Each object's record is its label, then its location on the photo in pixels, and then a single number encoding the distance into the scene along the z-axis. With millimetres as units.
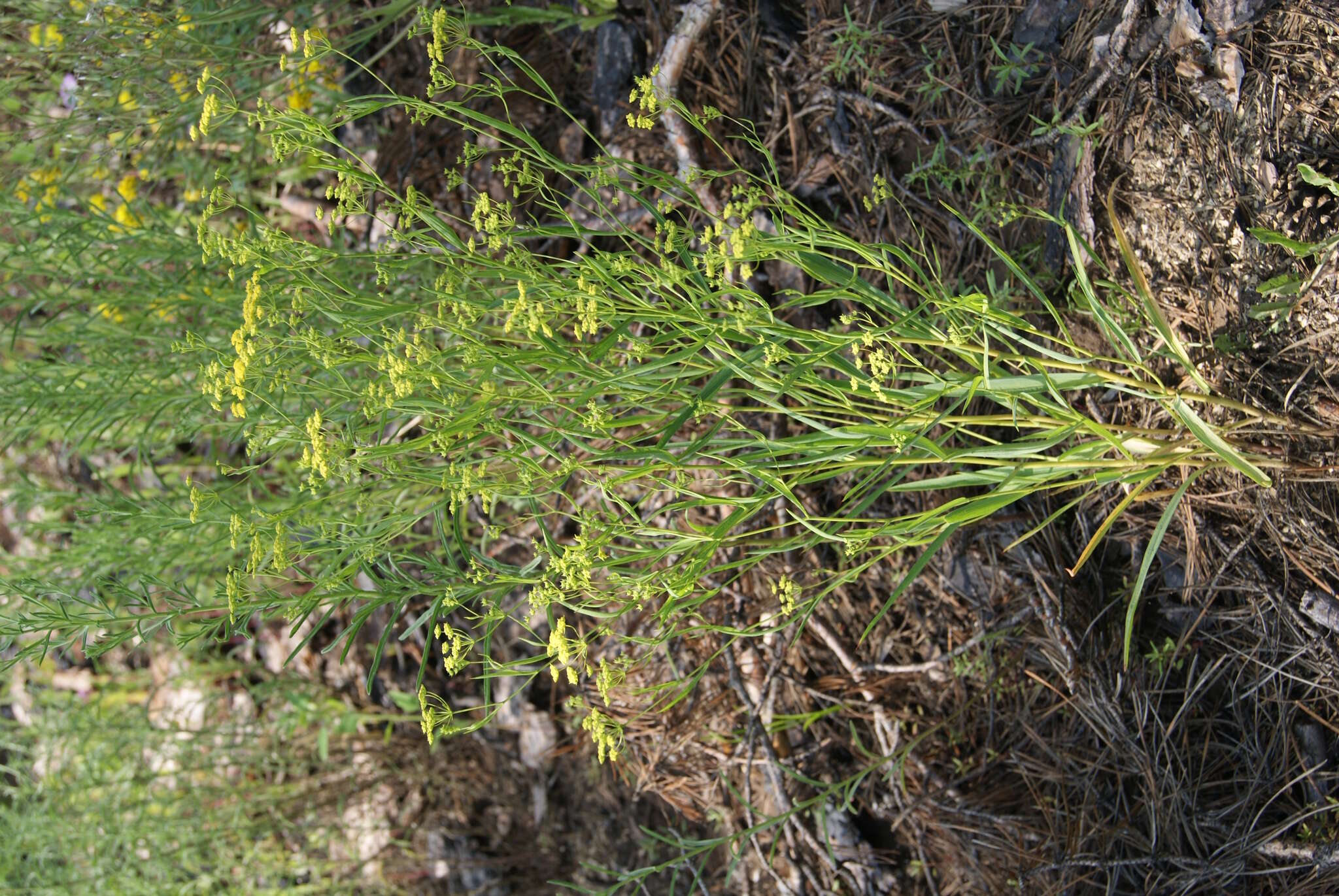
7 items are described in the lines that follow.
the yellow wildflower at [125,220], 799
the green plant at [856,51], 798
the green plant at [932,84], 783
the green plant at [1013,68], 761
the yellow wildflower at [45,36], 860
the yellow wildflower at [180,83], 799
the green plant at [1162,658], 746
